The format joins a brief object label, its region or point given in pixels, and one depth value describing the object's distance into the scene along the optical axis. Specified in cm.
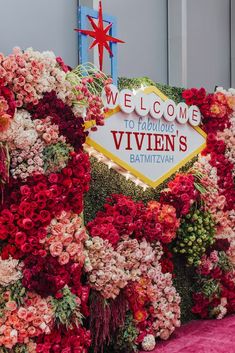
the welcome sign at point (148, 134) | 397
